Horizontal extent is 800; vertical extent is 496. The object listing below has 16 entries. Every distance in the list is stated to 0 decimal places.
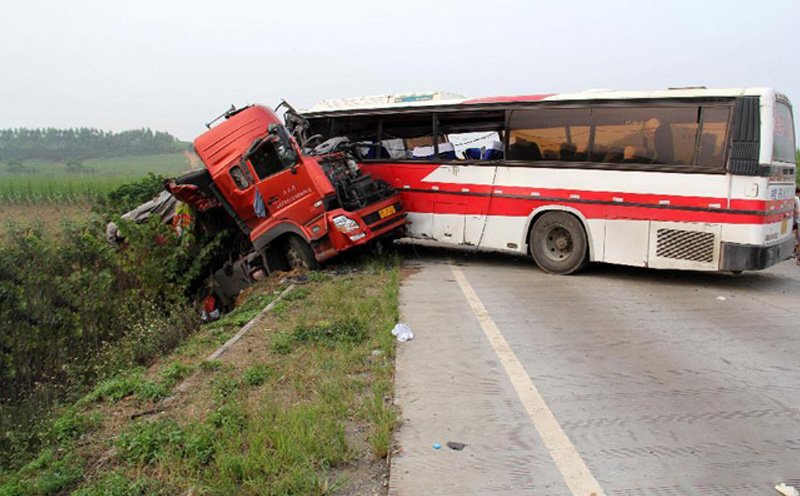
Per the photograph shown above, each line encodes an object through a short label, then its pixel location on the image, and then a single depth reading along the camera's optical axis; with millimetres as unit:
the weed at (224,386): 5336
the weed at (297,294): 9086
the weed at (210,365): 6113
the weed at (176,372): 6059
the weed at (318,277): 10406
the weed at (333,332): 6684
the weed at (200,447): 4160
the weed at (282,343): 6473
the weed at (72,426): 4996
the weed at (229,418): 4539
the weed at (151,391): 5650
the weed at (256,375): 5602
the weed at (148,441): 4320
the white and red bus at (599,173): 8656
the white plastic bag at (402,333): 6715
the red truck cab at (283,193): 11008
